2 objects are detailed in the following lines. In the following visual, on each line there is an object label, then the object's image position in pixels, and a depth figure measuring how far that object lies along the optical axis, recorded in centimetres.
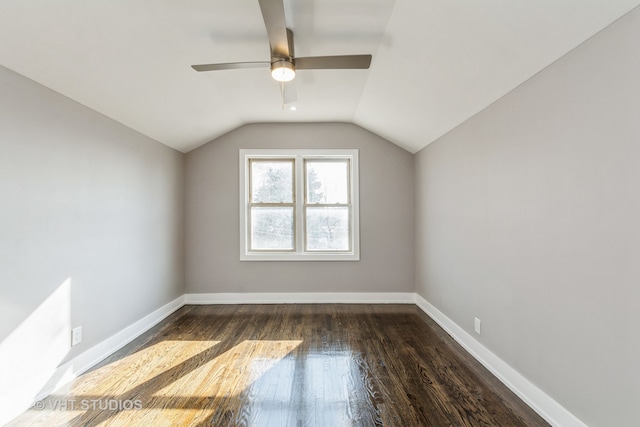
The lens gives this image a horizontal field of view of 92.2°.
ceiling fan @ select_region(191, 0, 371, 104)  200
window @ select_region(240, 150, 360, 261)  454
